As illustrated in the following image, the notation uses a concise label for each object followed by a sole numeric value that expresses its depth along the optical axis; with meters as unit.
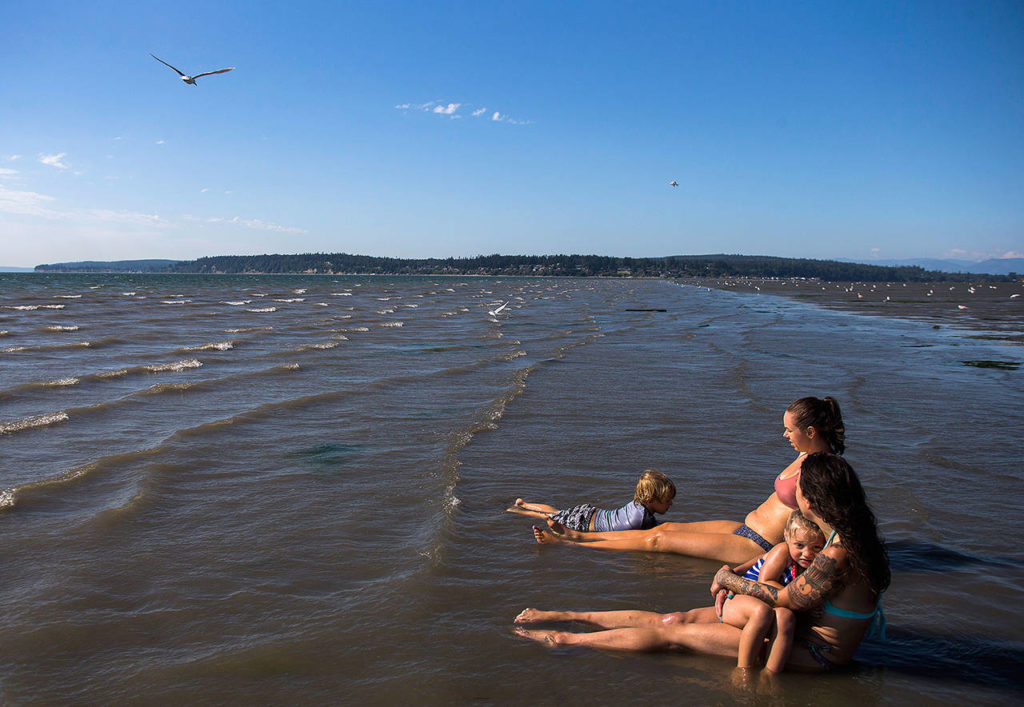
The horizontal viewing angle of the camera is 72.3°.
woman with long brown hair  4.00
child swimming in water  6.17
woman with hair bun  5.12
